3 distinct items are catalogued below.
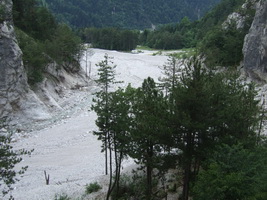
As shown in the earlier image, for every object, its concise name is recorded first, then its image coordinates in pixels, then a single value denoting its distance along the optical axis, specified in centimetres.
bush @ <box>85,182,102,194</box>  2046
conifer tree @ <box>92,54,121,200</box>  1752
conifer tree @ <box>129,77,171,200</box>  1394
